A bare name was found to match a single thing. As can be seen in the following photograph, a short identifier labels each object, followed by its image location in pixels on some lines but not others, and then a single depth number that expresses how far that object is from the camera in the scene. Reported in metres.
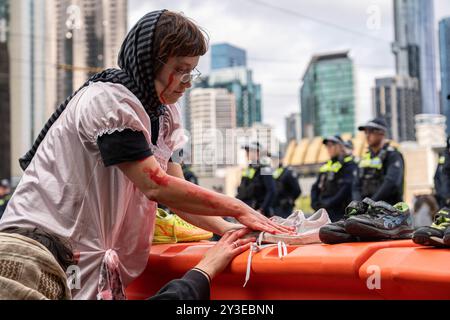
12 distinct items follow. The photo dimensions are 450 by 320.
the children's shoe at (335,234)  1.72
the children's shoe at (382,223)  1.72
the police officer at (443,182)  6.07
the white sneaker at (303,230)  1.81
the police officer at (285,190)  8.67
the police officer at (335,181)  7.05
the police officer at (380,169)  6.10
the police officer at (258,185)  8.27
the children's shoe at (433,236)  1.50
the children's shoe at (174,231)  2.30
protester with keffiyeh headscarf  1.66
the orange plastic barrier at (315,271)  1.51
